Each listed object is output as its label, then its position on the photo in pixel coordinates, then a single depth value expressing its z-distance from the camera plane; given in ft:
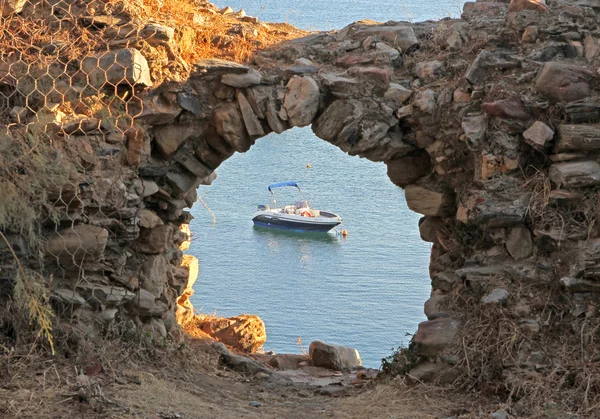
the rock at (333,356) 46.68
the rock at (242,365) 41.86
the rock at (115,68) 37.40
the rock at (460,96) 38.78
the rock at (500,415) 29.72
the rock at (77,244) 34.58
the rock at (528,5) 39.88
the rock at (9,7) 38.27
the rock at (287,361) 46.73
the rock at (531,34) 39.04
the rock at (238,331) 48.44
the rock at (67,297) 34.32
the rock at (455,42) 41.24
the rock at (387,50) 41.37
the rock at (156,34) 38.55
